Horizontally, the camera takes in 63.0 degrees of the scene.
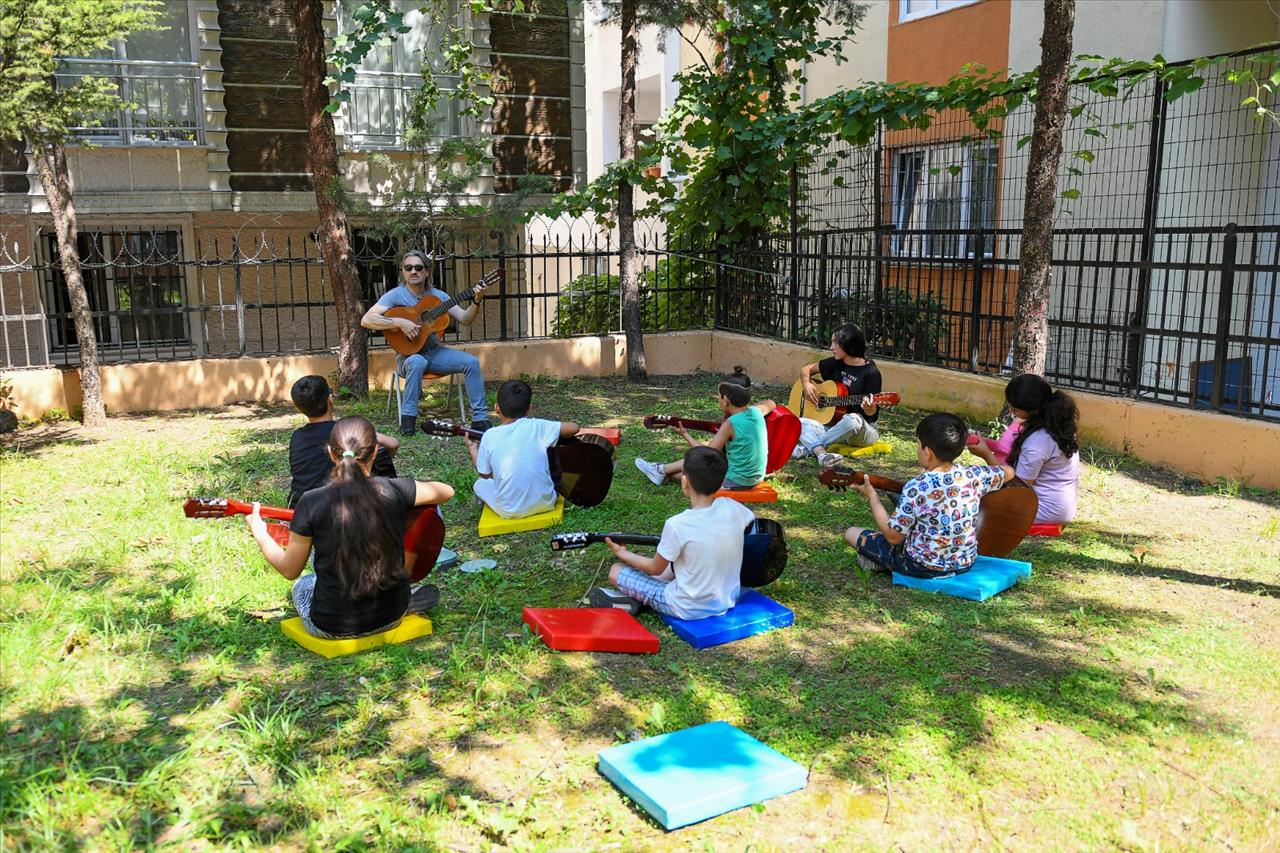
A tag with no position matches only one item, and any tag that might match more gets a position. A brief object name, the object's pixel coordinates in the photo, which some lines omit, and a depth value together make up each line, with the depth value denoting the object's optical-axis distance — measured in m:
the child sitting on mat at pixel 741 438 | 6.80
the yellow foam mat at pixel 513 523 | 6.31
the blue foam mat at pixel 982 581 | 5.29
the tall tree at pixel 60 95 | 8.12
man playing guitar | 8.95
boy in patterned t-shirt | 5.16
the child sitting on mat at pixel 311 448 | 5.37
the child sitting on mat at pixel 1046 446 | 6.00
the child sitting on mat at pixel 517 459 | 6.26
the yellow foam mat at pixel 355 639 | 4.53
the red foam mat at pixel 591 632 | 4.61
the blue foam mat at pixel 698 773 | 3.36
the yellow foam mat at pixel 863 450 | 8.41
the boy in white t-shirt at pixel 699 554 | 4.65
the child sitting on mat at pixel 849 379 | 8.21
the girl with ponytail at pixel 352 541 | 4.24
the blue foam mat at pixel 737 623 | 4.70
